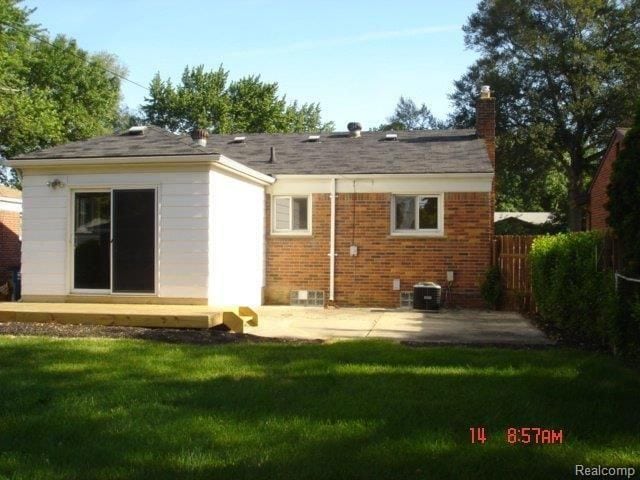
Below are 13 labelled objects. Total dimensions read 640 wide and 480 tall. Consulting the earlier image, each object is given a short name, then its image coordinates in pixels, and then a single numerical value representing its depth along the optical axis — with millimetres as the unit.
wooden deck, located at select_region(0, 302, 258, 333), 9953
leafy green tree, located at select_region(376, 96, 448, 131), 68438
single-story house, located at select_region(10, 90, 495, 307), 11602
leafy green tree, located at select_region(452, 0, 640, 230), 34719
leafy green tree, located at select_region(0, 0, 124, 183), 23969
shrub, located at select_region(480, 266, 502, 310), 14000
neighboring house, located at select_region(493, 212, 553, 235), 36062
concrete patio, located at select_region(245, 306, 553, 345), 9766
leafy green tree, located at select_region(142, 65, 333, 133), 38250
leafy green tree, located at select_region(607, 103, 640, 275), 7199
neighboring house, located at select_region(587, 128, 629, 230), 22203
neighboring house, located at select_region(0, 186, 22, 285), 21312
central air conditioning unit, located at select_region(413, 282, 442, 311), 13750
